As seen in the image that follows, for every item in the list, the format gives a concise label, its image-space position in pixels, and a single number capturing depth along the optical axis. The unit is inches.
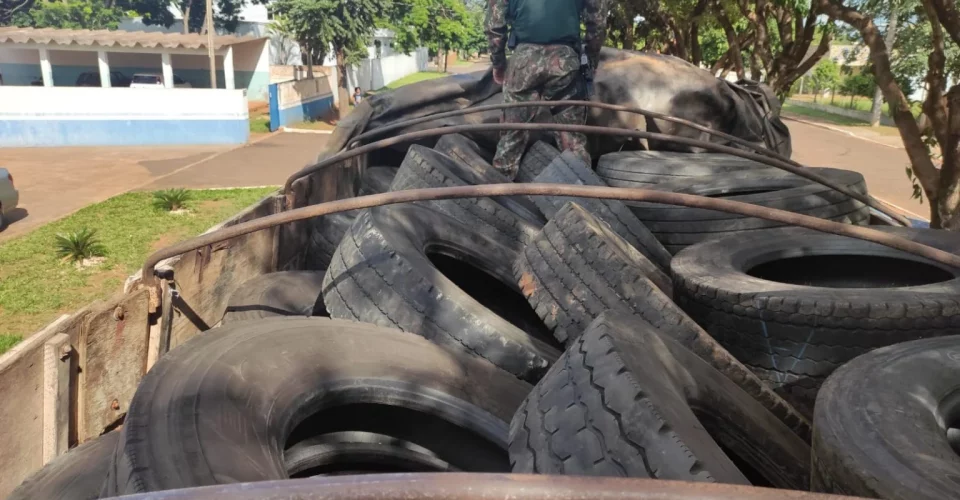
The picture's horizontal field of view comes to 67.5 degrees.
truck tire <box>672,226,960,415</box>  89.0
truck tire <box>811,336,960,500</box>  52.6
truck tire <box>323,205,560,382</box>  93.3
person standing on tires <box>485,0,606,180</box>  194.7
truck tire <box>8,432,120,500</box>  68.7
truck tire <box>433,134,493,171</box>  166.7
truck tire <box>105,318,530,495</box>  60.0
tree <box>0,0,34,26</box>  1370.6
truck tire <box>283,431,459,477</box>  78.9
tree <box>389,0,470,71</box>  1407.5
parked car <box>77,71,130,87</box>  898.1
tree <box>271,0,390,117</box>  945.5
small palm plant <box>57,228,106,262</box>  309.4
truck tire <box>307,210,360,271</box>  143.4
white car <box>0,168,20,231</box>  370.9
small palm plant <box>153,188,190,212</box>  402.3
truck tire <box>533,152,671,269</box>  126.7
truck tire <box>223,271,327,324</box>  104.7
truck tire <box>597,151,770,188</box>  167.0
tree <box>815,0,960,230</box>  182.9
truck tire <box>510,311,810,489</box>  54.6
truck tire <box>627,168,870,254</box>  136.9
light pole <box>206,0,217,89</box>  758.5
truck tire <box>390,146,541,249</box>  130.0
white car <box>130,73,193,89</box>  885.8
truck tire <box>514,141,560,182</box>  177.5
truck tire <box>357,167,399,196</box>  173.6
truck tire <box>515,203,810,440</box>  84.0
